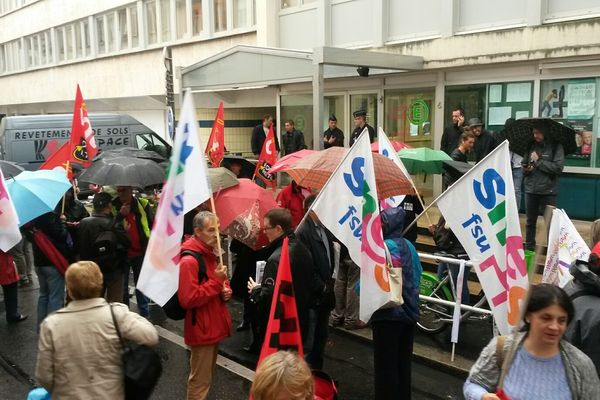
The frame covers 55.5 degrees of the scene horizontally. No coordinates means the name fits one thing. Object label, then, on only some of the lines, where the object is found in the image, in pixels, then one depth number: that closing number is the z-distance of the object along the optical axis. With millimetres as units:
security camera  10830
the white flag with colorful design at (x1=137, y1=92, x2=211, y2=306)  3432
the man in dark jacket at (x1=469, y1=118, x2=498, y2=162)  8297
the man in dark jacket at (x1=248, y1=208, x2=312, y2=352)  4371
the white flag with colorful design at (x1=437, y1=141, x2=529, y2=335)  3916
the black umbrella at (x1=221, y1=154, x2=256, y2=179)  8211
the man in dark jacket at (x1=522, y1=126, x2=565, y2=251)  7242
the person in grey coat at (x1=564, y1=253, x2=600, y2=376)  2957
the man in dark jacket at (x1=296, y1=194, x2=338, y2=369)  4840
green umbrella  7602
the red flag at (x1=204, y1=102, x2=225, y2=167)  9984
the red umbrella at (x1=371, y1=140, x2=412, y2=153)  8508
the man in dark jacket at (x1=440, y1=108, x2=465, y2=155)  9172
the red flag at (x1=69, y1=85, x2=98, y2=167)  7973
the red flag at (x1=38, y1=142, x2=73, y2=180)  7211
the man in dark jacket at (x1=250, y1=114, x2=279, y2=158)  13039
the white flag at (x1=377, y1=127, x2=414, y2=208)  5738
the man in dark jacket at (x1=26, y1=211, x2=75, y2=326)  6000
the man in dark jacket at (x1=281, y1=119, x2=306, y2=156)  12273
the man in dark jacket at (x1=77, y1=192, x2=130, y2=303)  5742
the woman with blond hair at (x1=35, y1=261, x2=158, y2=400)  3207
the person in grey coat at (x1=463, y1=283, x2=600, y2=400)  2494
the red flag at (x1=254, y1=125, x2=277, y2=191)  8742
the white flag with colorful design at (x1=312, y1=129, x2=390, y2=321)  4141
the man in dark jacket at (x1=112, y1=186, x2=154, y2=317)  6180
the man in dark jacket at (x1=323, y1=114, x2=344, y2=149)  11344
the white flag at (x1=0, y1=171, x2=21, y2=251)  5059
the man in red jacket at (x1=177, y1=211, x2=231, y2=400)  4038
